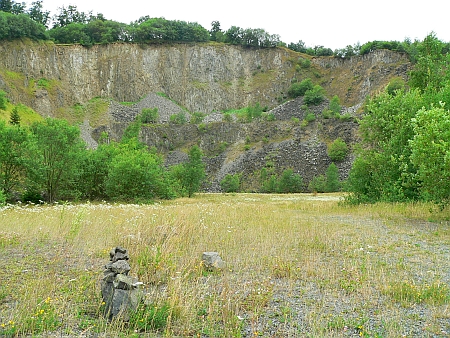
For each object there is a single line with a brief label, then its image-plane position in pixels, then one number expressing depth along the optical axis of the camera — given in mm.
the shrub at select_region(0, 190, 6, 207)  18719
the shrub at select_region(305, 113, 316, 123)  80712
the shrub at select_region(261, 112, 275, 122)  85562
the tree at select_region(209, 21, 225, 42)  126581
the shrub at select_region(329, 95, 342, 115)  84812
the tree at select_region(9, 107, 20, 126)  42831
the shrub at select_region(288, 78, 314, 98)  104006
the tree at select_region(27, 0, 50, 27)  115519
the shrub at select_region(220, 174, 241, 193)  63700
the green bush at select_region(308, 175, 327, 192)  61062
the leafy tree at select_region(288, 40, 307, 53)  134875
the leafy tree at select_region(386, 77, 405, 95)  75488
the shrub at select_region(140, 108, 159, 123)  86625
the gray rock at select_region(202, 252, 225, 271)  7113
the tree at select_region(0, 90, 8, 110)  50319
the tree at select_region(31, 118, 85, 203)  26031
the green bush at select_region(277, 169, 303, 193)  63000
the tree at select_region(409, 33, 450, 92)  24812
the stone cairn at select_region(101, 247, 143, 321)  4537
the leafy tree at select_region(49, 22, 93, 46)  99188
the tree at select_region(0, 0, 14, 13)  110250
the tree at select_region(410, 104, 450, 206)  14281
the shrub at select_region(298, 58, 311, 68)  114250
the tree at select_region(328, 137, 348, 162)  67938
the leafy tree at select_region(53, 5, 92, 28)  120438
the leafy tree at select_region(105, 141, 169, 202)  29344
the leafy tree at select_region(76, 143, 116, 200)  31031
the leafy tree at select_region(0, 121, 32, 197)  23906
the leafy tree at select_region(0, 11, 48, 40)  77562
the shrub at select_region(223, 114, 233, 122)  89675
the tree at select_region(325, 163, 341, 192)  59338
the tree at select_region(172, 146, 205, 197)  42688
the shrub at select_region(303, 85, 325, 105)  94812
